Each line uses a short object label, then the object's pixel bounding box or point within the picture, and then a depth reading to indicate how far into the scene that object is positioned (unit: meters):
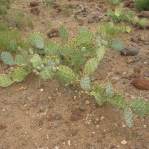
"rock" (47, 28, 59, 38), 5.24
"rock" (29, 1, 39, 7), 6.05
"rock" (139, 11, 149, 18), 5.87
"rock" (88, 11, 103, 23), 5.71
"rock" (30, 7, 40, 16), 5.88
